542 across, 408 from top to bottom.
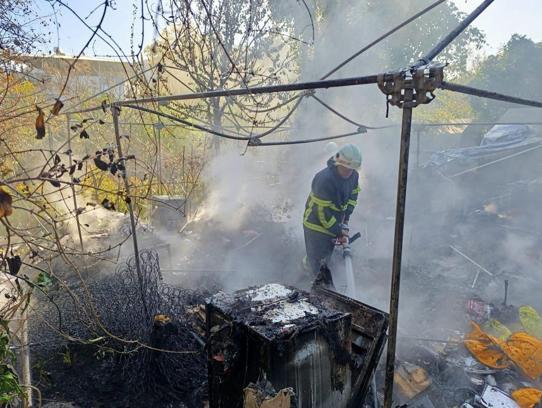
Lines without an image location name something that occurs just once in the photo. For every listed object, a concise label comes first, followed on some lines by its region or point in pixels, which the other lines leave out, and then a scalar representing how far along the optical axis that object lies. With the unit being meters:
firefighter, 5.77
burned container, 2.49
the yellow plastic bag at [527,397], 4.14
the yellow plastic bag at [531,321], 5.28
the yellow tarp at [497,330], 5.43
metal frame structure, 1.81
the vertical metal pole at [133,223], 3.66
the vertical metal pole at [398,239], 1.86
